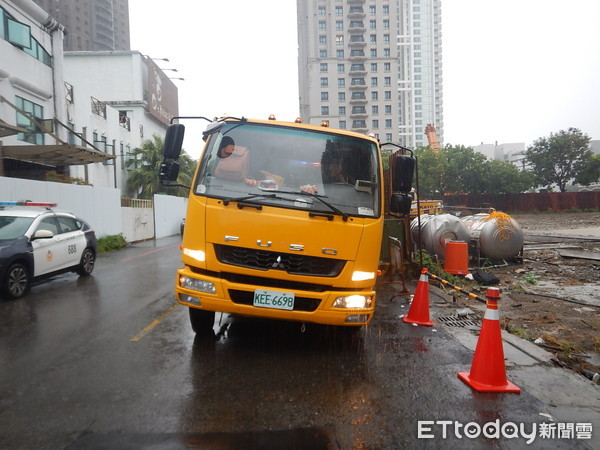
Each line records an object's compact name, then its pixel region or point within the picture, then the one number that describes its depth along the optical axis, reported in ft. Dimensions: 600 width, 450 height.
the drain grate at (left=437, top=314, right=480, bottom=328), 20.29
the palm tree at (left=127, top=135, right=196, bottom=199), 99.50
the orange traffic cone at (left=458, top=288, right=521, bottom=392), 12.69
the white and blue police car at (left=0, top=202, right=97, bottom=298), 23.63
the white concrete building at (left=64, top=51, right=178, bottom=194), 95.35
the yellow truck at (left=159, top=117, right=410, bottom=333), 13.83
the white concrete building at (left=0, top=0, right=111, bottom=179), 51.85
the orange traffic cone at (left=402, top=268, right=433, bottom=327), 19.54
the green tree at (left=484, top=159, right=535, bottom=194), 161.48
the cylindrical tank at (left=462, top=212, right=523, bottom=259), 38.11
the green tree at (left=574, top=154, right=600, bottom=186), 161.68
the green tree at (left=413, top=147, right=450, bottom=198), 166.45
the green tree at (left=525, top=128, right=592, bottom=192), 164.96
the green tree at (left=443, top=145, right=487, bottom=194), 163.63
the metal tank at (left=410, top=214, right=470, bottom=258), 36.96
